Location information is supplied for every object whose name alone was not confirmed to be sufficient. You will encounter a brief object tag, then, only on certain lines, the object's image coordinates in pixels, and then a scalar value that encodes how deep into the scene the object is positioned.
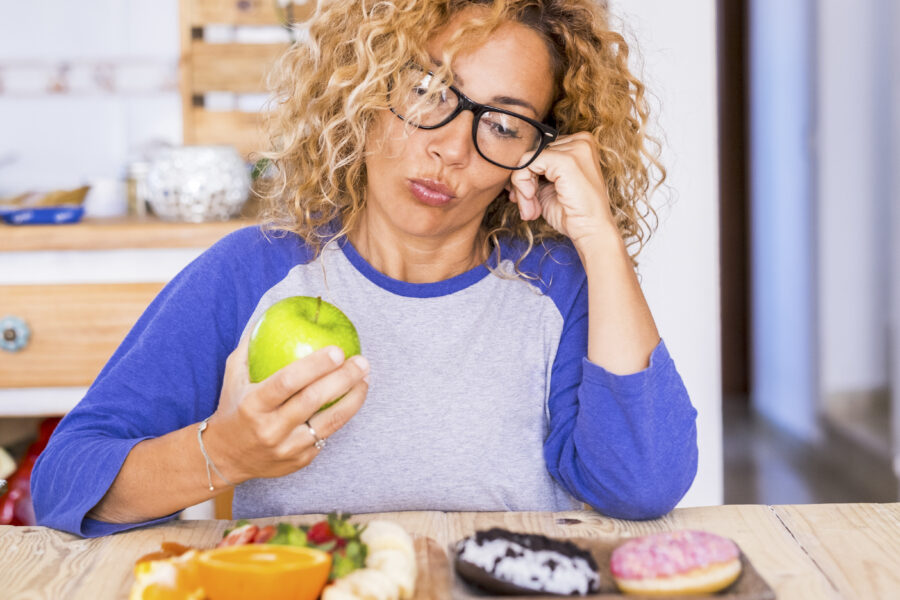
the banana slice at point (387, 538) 0.75
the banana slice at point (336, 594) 0.68
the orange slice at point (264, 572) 0.67
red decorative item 1.91
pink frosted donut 0.72
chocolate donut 0.70
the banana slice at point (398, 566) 0.71
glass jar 1.95
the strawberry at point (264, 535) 0.76
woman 1.06
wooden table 0.80
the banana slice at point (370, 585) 0.69
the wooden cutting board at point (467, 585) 0.70
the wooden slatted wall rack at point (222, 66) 2.33
